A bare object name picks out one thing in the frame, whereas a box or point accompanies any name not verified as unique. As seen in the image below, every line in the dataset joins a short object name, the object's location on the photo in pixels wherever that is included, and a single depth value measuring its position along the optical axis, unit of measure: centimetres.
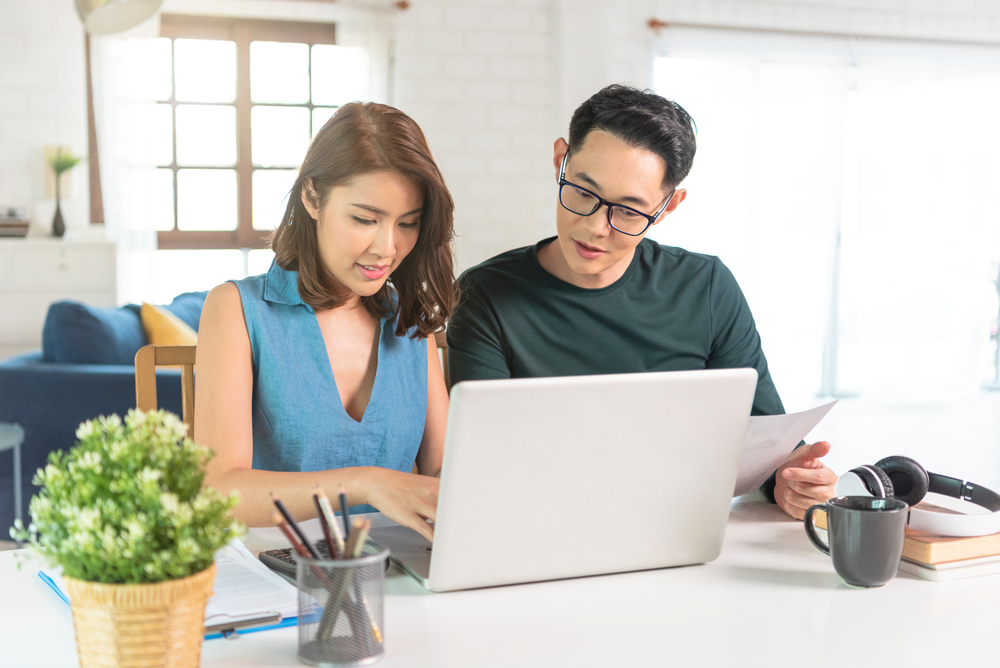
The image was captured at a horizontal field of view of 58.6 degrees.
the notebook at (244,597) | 84
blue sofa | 282
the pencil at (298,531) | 71
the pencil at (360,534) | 70
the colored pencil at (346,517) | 77
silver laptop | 87
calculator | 92
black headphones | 105
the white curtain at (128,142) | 442
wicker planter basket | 63
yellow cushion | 345
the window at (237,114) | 470
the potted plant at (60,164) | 434
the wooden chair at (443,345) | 162
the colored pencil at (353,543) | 72
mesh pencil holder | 73
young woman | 127
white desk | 80
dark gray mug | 95
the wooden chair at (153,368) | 132
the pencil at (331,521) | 76
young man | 152
